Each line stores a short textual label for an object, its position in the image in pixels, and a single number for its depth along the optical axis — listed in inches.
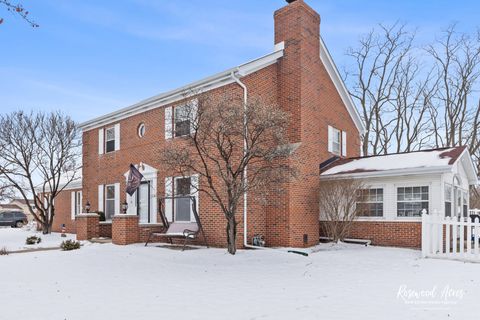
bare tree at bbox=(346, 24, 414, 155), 1175.6
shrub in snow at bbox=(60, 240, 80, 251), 479.8
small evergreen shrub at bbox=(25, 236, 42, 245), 586.2
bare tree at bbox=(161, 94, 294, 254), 378.6
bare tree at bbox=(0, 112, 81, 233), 853.2
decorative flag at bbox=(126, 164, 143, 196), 594.9
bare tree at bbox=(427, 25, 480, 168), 1082.1
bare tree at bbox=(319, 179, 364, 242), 507.2
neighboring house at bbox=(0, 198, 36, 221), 2008.9
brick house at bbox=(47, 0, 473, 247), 497.7
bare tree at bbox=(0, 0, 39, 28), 154.1
